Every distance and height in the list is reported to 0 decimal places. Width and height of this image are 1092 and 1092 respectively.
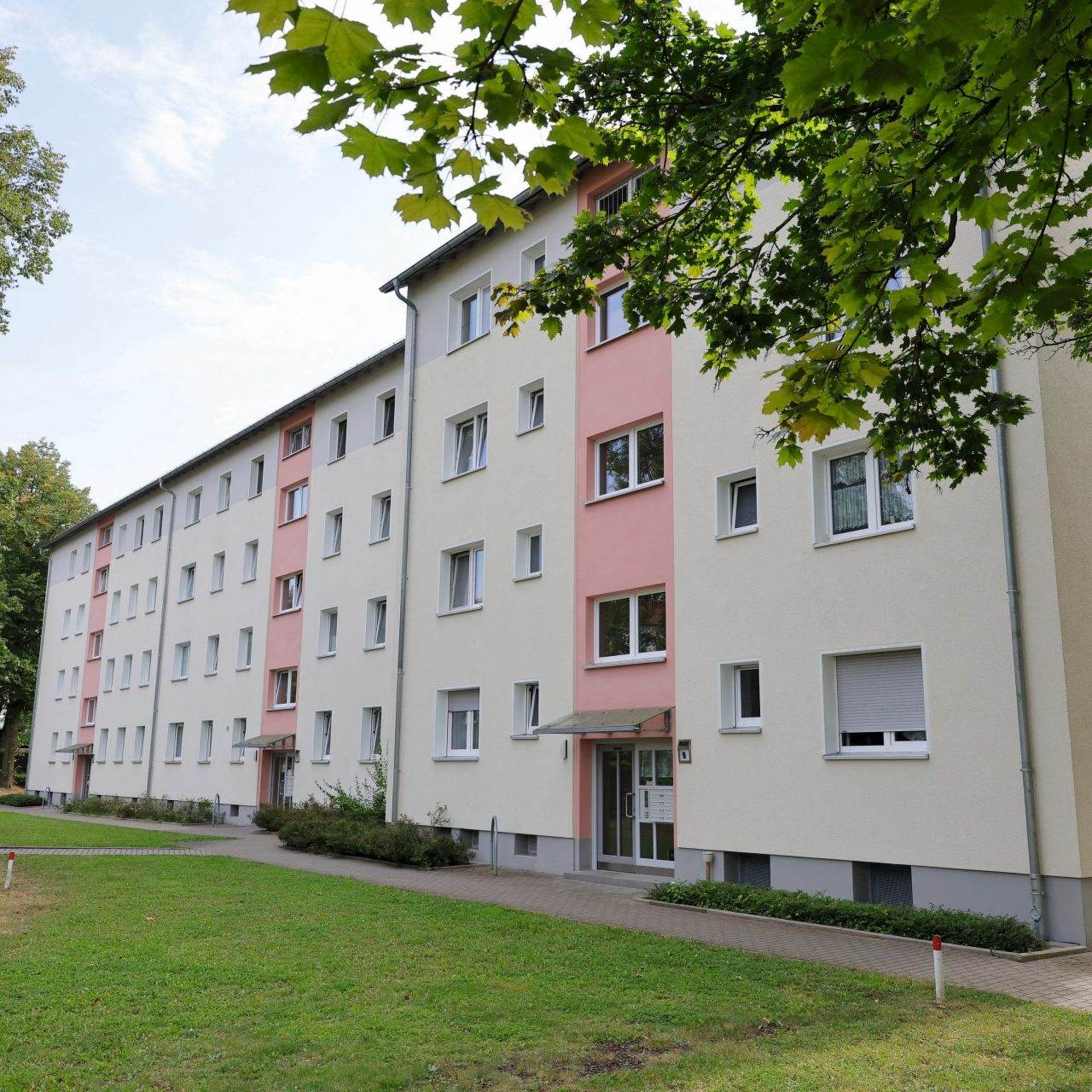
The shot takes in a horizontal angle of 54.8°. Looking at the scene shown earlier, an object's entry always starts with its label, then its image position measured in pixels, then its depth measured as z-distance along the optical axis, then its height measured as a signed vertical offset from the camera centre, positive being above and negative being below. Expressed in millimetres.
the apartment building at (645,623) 12492 +2505
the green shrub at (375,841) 19109 -1234
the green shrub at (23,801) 44094 -1216
